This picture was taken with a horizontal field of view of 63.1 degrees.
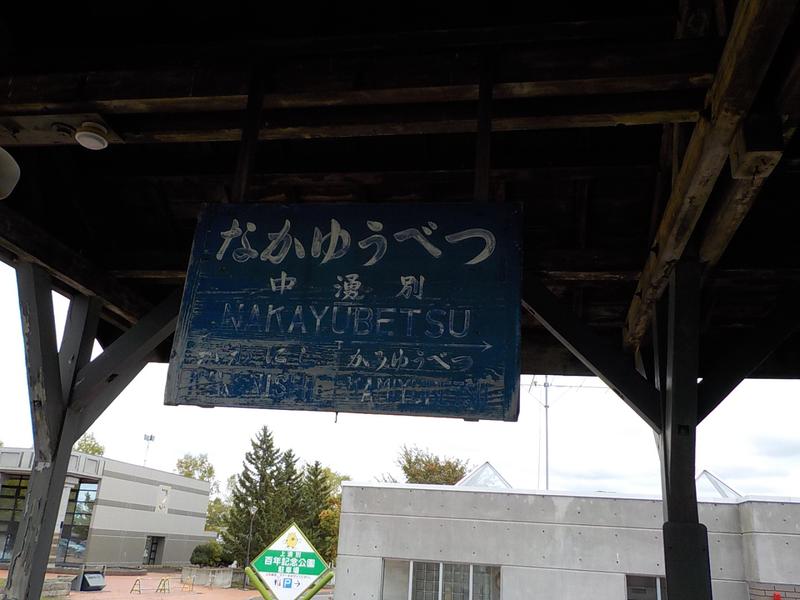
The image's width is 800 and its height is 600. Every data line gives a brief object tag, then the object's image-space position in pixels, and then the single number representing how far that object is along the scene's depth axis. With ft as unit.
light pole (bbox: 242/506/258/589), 133.58
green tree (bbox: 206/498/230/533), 213.87
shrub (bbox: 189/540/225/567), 119.75
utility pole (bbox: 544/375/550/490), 104.28
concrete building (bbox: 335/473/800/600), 40.96
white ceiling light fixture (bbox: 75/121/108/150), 10.00
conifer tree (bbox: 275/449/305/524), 139.33
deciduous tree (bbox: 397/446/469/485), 130.41
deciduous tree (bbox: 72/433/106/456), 202.43
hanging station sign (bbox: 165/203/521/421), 8.06
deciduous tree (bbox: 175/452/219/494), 252.62
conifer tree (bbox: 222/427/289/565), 134.51
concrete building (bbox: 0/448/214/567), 98.12
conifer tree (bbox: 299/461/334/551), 135.01
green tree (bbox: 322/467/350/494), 178.72
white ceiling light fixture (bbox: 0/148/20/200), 6.30
